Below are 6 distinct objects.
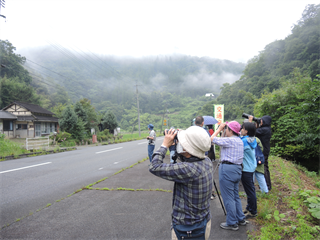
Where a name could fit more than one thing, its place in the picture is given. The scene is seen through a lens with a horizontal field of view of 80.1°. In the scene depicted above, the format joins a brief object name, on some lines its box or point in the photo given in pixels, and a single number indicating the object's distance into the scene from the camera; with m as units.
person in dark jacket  4.43
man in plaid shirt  1.70
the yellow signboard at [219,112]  11.09
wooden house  25.66
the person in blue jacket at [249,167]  3.41
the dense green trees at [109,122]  37.78
